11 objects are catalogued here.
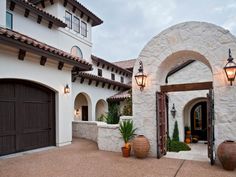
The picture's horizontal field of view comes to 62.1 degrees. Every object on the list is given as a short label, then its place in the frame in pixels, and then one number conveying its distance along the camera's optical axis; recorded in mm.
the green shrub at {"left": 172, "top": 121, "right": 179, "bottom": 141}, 13109
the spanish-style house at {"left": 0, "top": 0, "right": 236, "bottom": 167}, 6199
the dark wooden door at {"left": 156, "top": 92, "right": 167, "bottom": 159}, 7023
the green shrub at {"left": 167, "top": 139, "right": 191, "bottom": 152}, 10234
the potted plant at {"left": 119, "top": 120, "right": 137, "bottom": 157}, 7052
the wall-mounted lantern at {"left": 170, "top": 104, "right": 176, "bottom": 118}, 13388
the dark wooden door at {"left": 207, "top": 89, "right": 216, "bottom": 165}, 6219
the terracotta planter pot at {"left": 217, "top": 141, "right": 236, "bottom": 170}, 5363
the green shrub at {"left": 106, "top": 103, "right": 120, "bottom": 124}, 12315
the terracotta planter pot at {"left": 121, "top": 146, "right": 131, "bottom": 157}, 7027
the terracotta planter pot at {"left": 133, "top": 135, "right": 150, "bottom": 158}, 6711
